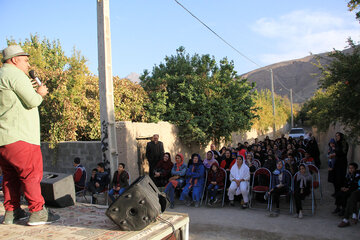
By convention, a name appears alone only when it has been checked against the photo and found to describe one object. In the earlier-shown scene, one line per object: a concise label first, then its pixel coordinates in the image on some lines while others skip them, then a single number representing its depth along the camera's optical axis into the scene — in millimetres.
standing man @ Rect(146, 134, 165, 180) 8922
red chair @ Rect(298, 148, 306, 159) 11629
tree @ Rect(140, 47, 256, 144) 11984
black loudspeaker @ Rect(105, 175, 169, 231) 2990
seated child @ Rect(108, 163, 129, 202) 6879
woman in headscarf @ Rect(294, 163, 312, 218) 6348
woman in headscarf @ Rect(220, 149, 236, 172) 8620
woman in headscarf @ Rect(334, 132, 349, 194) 6789
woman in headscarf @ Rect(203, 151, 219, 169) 8580
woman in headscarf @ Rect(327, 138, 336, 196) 7072
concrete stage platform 2807
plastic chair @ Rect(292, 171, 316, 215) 6422
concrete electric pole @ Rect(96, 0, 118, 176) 6766
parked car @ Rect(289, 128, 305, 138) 25972
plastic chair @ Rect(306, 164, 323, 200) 7236
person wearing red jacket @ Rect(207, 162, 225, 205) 7576
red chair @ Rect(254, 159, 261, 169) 8902
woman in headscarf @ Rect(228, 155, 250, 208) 7234
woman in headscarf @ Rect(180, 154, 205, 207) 7646
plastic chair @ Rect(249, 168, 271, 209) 7285
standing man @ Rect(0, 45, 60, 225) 2973
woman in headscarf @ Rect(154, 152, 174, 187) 8070
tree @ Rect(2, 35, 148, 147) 9609
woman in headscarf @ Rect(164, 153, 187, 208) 7680
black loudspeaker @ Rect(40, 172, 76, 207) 4148
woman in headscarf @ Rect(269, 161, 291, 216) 6805
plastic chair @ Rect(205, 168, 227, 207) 7475
